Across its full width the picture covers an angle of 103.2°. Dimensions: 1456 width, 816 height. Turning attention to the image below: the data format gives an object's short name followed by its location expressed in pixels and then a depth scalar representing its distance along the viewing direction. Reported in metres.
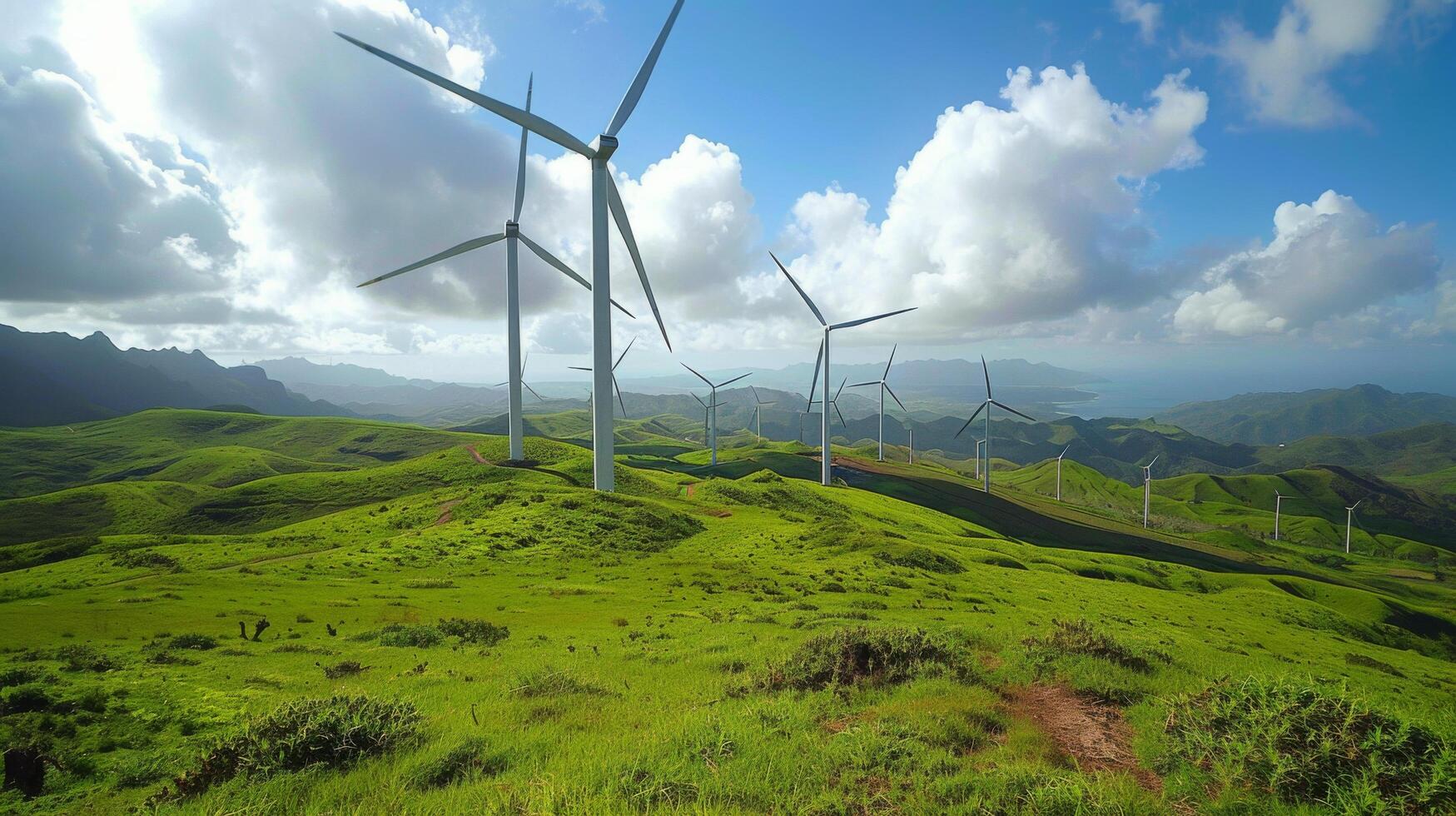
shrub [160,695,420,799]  9.78
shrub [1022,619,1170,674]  16.88
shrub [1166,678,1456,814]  8.36
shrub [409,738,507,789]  9.71
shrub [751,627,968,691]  14.97
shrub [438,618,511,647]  23.59
